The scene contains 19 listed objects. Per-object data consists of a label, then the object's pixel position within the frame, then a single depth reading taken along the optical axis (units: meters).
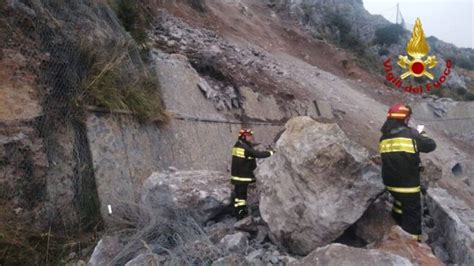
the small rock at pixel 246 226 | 4.44
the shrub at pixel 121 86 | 5.59
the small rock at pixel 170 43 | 9.60
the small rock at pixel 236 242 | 4.00
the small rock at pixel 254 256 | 3.75
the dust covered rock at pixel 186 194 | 4.75
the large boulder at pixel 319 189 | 3.77
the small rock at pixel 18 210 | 4.26
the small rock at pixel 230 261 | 3.46
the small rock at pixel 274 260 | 3.79
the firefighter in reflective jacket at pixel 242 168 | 5.07
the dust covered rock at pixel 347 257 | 2.87
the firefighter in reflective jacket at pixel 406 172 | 3.89
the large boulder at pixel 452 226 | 3.45
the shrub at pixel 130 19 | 8.13
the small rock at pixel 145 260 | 3.58
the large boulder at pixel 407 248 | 3.10
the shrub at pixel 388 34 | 31.11
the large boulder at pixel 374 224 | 3.87
